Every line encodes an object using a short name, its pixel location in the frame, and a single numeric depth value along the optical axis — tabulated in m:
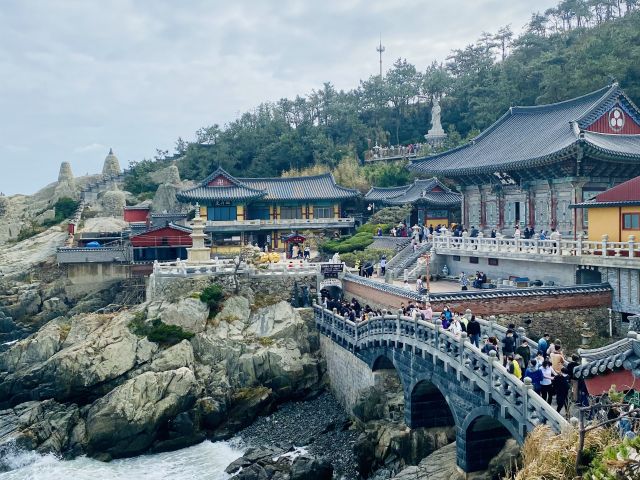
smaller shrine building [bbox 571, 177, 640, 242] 27.94
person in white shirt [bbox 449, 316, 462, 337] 20.82
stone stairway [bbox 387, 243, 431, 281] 37.84
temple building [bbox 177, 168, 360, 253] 59.03
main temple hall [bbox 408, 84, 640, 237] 35.12
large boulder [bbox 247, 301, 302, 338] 35.19
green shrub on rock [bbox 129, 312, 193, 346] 34.00
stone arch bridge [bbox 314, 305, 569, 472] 16.67
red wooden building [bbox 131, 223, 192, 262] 50.62
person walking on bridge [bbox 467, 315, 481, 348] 21.73
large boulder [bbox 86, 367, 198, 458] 29.34
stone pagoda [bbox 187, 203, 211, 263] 42.28
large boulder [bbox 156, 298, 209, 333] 34.91
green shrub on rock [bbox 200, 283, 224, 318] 36.47
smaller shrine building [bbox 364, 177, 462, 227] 51.56
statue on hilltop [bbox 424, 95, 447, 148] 76.88
